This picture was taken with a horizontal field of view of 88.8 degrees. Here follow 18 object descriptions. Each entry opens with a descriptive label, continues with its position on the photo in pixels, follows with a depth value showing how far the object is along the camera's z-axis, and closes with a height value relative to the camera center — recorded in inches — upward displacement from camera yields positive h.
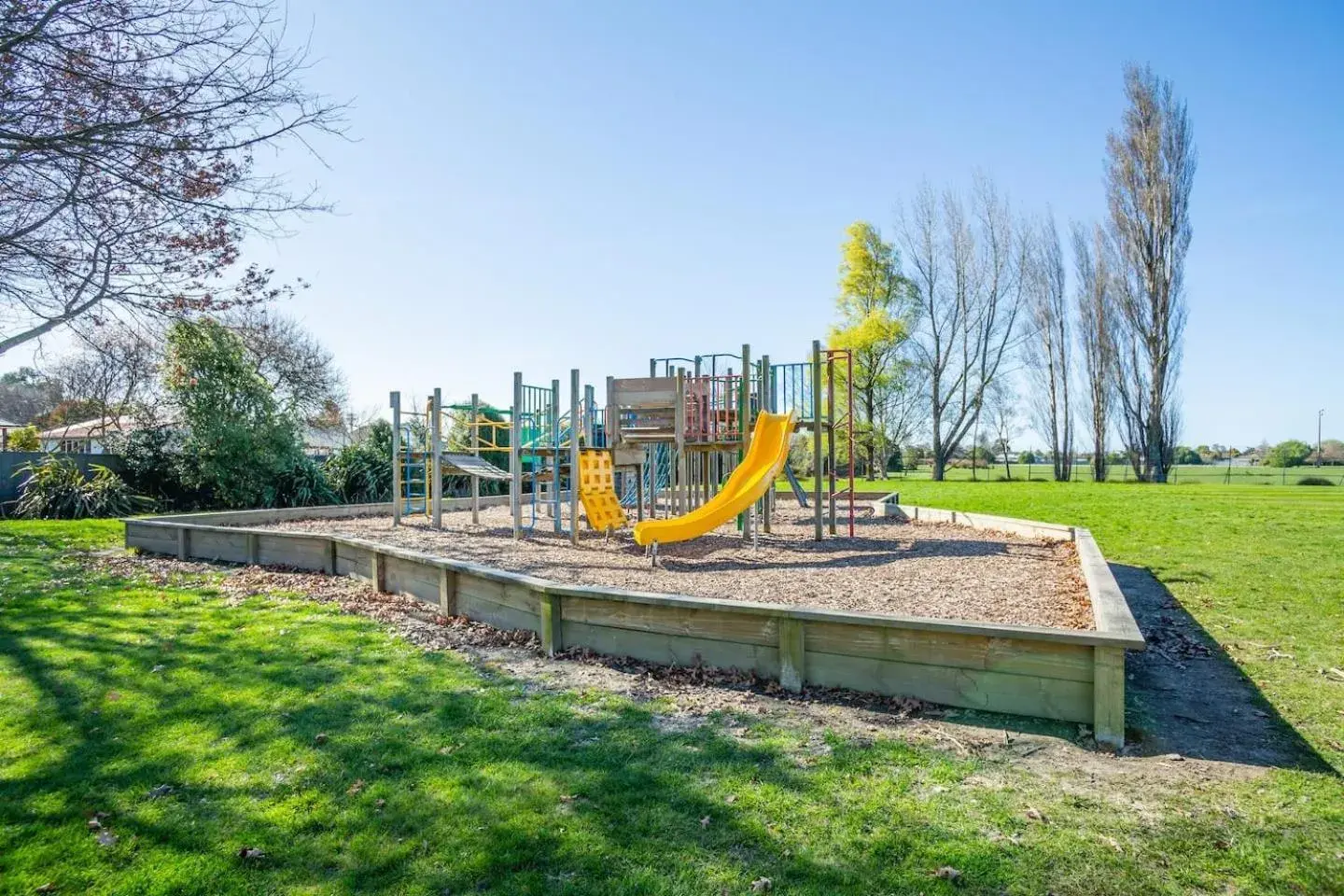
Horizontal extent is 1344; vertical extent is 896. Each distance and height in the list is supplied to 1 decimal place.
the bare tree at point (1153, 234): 1154.7 +377.8
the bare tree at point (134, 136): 185.8 +96.3
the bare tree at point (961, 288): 1212.5 +302.6
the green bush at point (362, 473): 649.6 -11.7
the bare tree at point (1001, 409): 1274.6 +93.1
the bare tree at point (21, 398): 1381.6 +133.2
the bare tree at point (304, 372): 1014.4 +136.3
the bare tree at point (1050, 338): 1256.8 +225.3
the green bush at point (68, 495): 536.4 -26.1
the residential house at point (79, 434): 1005.2 +43.3
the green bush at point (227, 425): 570.6 +31.6
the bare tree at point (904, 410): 1222.9 +88.2
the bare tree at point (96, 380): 1019.3 +128.2
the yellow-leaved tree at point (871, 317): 1091.3 +230.2
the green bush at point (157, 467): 588.1 -4.2
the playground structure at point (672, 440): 315.6 +10.5
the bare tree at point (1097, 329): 1226.0 +233.8
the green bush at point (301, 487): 614.5 -23.9
